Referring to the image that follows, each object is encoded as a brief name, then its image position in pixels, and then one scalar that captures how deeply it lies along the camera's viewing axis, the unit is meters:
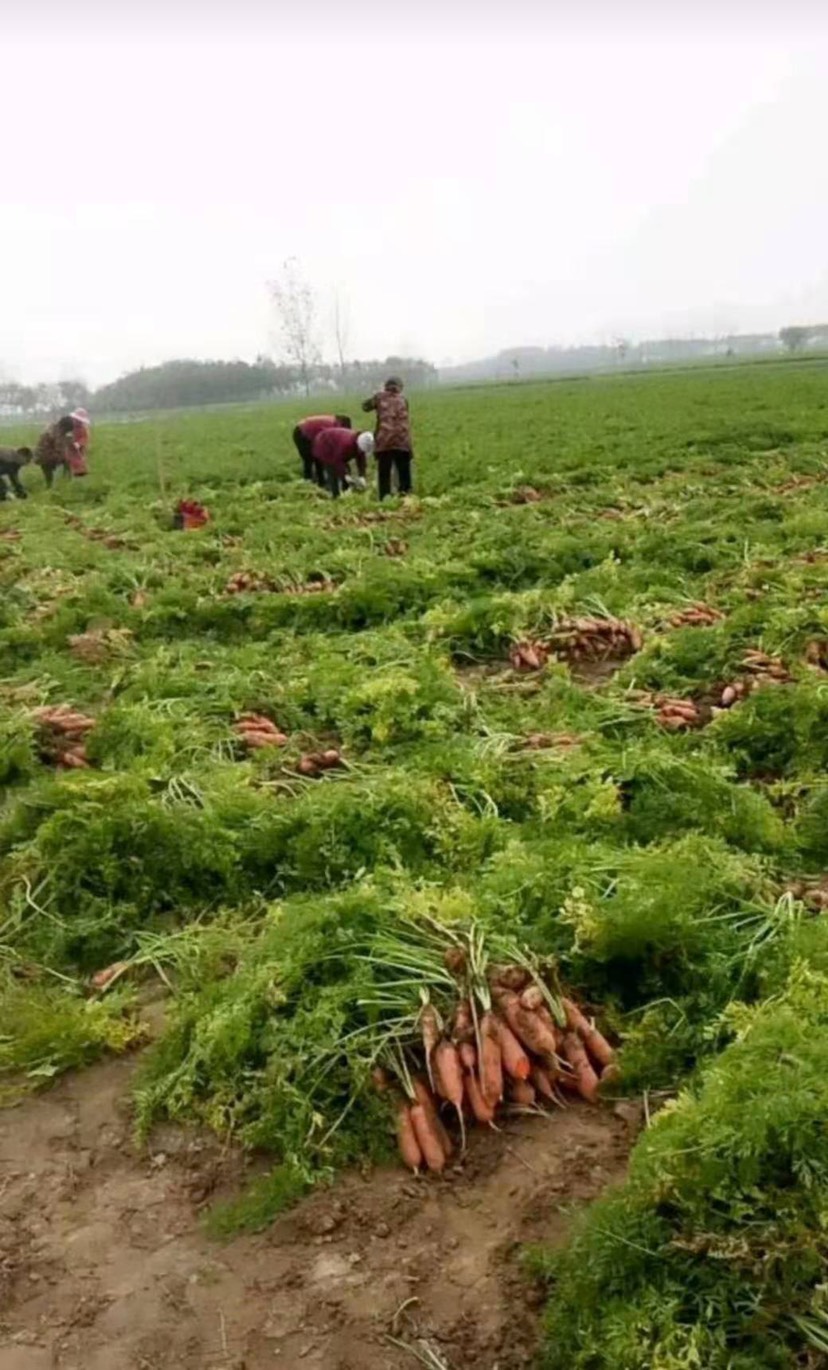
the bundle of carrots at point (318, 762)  6.95
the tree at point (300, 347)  112.38
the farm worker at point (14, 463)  21.70
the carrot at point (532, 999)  4.31
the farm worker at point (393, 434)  17.00
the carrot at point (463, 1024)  4.24
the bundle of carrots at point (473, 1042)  4.11
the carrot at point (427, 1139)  3.96
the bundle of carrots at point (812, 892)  4.93
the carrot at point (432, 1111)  4.06
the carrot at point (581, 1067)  4.25
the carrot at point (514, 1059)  4.18
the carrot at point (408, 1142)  3.96
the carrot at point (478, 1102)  4.13
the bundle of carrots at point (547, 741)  6.83
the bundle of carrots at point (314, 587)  11.60
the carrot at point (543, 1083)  4.24
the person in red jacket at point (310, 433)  18.80
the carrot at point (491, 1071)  4.14
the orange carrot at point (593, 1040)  4.31
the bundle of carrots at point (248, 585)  11.84
